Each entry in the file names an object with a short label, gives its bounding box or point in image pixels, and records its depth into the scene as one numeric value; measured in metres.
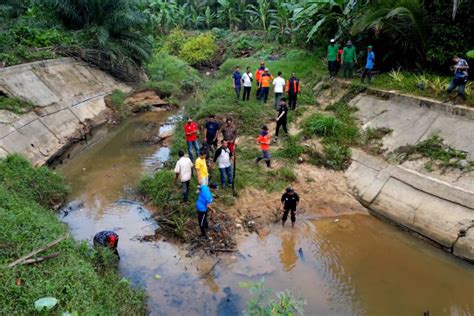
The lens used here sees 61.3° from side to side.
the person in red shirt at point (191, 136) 11.56
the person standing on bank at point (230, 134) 11.38
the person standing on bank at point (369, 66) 14.09
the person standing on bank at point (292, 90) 14.34
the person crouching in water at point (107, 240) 8.22
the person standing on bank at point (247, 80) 15.62
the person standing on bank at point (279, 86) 14.57
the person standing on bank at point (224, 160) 10.27
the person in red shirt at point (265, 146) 11.52
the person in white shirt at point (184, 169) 9.59
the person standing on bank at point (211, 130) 11.80
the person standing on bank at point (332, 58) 15.75
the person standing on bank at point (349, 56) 15.30
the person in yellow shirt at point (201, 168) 9.48
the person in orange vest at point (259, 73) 15.26
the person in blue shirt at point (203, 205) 8.52
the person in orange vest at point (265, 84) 15.40
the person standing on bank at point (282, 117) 12.75
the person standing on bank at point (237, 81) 15.81
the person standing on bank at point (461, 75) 10.76
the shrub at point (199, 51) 33.34
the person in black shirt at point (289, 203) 9.38
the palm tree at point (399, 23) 13.26
